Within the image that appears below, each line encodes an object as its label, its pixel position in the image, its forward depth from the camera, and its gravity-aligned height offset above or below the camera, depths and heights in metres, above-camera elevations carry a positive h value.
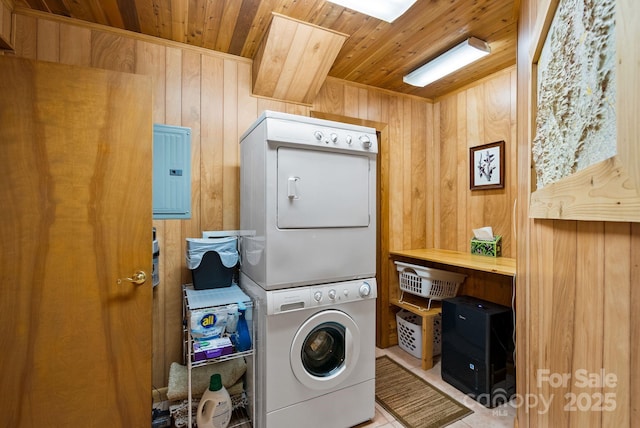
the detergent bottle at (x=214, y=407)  1.68 -1.10
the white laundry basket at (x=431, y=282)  2.52 -0.58
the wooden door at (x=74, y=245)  1.39 -0.16
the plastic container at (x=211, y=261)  1.91 -0.31
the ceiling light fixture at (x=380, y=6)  1.62 +1.14
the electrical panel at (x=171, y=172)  2.02 +0.29
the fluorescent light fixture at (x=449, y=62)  2.09 +1.15
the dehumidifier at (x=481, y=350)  2.01 -0.95
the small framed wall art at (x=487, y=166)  2.54 +0.43
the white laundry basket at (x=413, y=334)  2.66 -1.09
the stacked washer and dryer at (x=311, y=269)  1.58 -0.31
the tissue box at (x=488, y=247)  2.54 -0.28
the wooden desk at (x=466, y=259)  2.07 -0.37
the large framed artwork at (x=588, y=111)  0.48 +0.22
